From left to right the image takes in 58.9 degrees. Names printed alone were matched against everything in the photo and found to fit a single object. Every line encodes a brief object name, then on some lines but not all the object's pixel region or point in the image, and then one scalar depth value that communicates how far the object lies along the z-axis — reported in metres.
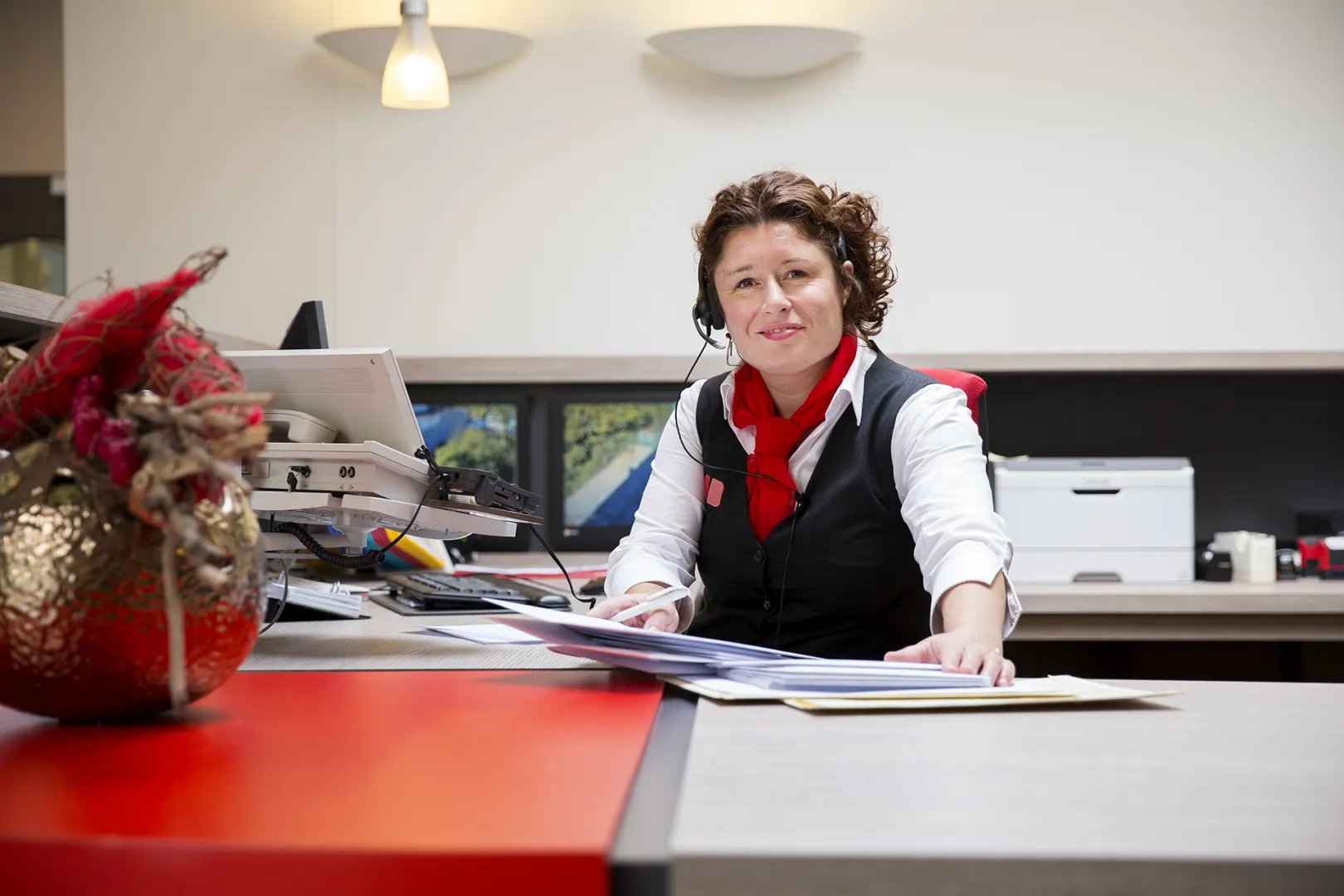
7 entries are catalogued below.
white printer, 2.64
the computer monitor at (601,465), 2.97
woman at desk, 1.56
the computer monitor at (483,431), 3.00
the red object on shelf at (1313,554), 2.70
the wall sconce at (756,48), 2.81
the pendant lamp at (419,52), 2.60
